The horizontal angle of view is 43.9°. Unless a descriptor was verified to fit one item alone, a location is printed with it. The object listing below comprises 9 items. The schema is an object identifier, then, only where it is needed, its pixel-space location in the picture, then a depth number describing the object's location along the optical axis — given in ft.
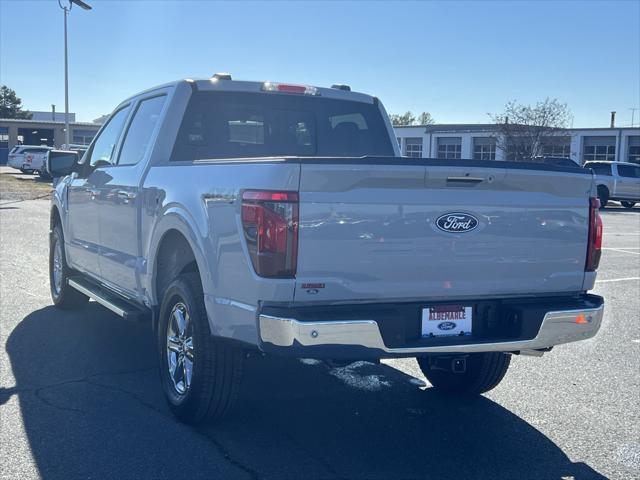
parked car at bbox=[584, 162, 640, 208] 103.48
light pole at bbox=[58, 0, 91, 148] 112.07
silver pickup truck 12.90
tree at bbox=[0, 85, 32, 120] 312.29
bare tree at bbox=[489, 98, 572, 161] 156.87
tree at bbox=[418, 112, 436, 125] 472.85
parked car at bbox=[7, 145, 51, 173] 137.80
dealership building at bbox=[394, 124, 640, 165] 164.55
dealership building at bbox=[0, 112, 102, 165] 235.81
